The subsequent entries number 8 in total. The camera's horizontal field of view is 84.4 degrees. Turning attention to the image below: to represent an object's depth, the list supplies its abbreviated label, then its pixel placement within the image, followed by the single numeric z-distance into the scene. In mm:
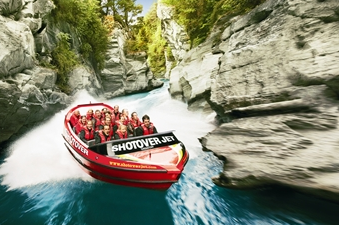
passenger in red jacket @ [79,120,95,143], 6438
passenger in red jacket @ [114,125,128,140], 6112
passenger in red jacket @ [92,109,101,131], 8130
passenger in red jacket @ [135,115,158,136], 6598
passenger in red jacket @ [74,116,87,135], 7080
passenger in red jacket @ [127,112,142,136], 7211
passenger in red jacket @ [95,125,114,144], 5999
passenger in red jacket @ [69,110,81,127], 8167
